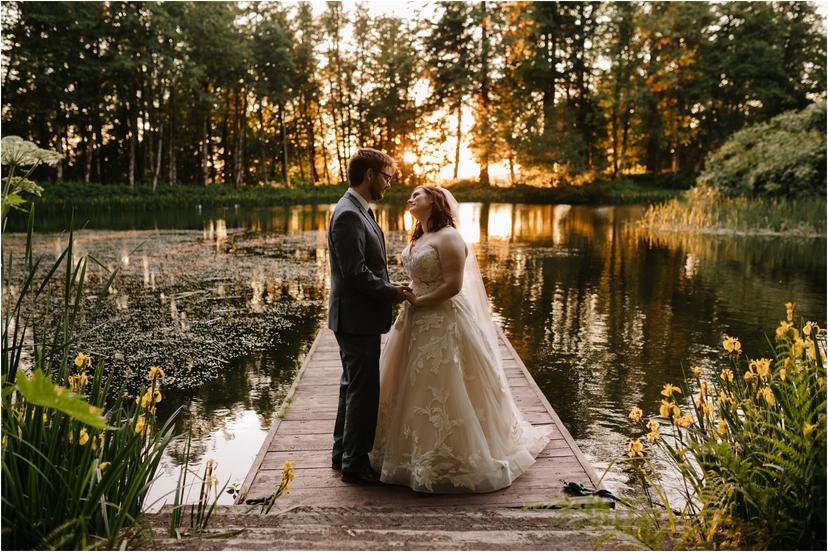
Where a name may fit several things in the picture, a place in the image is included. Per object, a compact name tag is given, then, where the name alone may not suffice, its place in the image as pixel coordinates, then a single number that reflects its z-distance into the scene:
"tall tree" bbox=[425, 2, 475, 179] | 39.22
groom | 3.39
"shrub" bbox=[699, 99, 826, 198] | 19.34
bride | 3.44
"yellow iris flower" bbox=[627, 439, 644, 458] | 2.86
